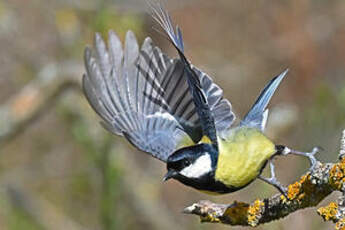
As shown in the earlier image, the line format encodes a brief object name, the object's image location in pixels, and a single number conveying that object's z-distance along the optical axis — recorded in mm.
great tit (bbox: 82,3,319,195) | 4574
